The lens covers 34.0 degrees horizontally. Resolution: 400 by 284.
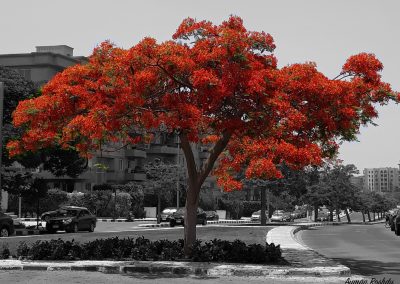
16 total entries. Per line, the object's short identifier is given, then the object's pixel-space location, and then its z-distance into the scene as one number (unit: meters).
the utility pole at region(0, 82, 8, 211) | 58.47
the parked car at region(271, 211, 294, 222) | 80.96
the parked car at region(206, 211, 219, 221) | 64.56
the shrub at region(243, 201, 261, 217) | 88.17
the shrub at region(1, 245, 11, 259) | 17.31
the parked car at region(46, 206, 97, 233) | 36.59
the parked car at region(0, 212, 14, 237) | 31.14
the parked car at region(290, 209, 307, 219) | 101.28
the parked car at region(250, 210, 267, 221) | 71.24
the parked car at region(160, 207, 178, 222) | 55.38
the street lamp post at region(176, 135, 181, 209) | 57.17
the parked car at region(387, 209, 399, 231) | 42.02
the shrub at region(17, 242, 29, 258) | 17.19
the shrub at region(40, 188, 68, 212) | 57.28
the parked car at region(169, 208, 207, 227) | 49.03
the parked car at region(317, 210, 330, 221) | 96.01
